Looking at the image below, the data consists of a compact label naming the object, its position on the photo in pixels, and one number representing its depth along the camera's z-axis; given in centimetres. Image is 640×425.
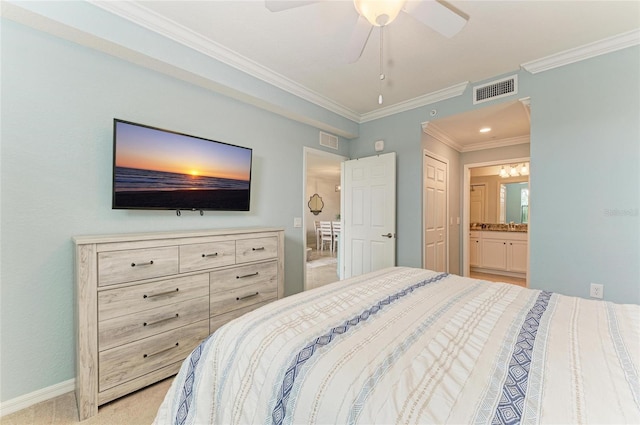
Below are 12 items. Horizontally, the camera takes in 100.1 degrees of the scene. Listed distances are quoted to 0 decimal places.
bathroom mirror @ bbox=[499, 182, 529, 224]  561
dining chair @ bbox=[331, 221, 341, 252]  766
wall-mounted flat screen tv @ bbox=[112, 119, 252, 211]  196
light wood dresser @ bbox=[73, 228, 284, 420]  159
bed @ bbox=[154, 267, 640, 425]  69
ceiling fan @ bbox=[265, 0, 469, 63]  139
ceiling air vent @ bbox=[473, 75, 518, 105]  273
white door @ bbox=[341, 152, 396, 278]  353
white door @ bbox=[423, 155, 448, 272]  360
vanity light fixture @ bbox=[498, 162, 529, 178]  531
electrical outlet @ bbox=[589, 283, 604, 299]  233
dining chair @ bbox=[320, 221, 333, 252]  780
